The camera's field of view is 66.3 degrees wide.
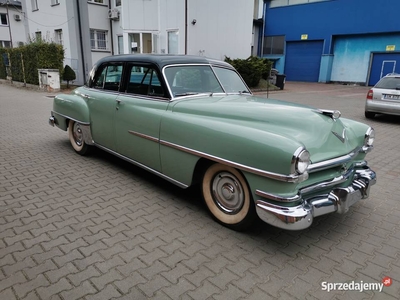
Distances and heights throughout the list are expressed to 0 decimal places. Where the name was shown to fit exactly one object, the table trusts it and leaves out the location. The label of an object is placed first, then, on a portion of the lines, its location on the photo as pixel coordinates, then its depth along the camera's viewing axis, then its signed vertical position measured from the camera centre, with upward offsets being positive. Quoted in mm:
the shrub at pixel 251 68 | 18083 +58
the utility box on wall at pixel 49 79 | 16019 -727
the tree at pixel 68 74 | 17328 -461
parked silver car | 9102 -754
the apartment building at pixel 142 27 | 18656 +2504
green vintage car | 2709 -737
